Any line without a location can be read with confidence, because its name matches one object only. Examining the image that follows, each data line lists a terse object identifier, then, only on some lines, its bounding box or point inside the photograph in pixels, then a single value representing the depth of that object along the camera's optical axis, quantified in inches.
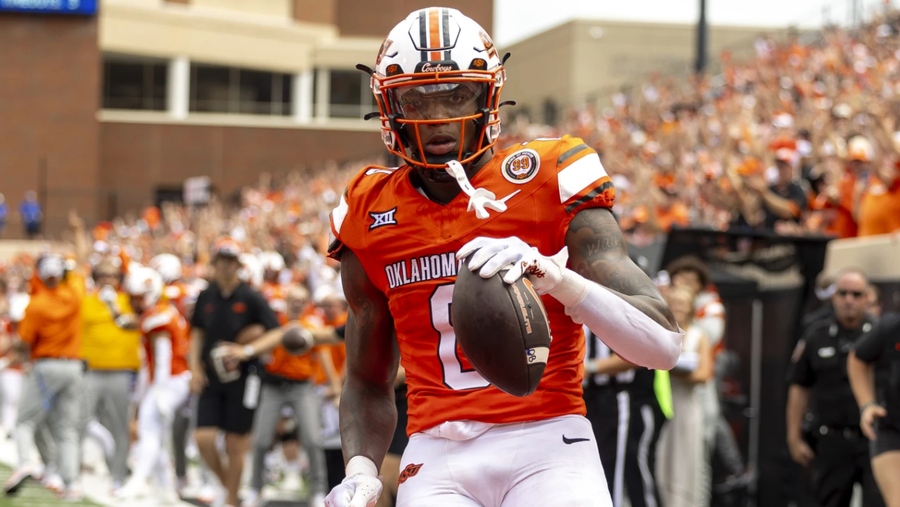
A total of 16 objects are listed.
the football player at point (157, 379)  764.0
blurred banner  2486.5
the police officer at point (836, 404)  561.3
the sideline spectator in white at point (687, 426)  605.6
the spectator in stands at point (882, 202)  666.8
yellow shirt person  812.0
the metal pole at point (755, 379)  684.7
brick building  2534.4
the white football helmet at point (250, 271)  725.9
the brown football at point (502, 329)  190.4
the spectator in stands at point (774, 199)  748.6
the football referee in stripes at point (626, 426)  511.2
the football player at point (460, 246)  220.7
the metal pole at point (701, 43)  1664.6
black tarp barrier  647.1
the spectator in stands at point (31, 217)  2262.5
